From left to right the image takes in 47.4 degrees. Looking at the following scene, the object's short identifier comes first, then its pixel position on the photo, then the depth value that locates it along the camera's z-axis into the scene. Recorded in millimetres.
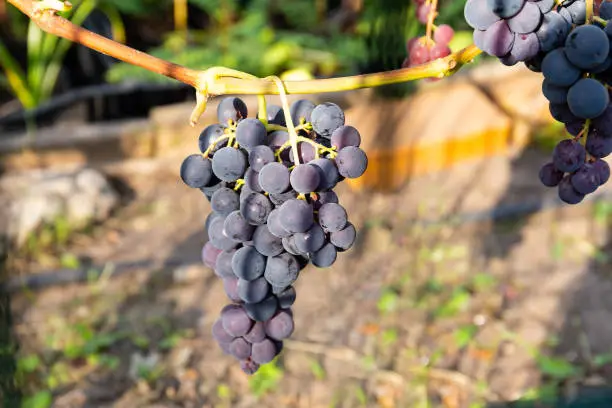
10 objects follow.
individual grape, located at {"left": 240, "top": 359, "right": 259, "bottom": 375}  872
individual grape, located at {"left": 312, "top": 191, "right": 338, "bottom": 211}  692
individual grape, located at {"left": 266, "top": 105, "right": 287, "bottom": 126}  719
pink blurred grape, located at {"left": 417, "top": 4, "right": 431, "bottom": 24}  923
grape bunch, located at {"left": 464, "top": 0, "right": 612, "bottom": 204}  590
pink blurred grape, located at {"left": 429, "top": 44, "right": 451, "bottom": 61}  860
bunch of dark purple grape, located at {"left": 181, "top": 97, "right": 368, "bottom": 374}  638
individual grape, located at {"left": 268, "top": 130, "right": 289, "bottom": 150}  665
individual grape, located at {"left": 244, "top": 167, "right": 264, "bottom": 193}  664
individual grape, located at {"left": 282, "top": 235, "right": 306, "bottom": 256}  701
